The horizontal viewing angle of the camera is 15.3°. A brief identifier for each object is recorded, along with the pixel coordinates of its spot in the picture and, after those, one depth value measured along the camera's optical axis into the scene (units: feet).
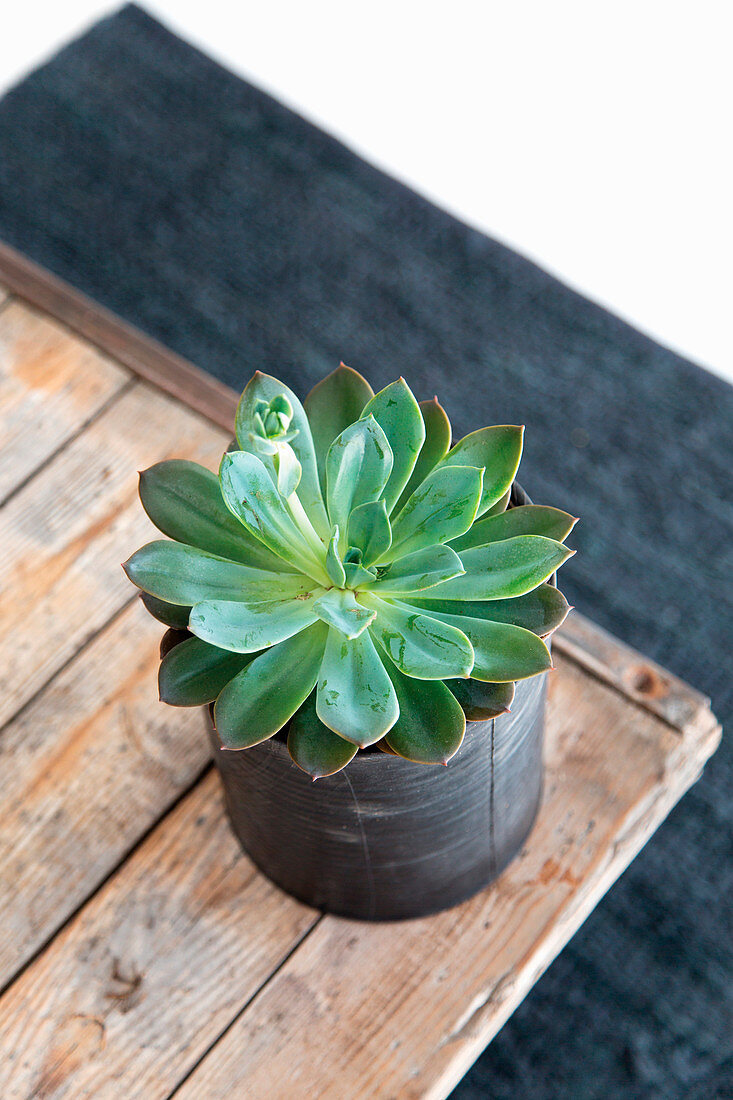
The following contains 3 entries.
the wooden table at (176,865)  3.77
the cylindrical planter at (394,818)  3.51
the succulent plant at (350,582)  3.41
